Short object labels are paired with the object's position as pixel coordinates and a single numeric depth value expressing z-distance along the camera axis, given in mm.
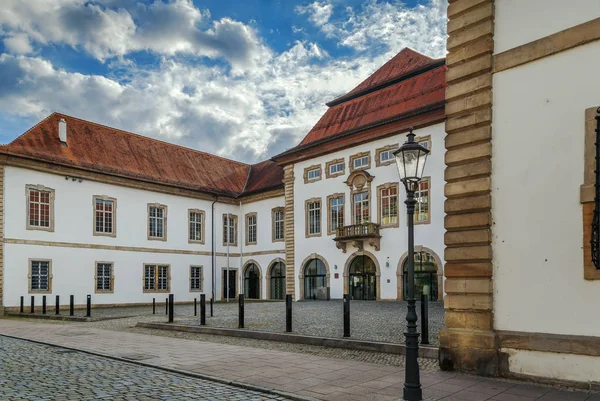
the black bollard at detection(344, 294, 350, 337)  12641
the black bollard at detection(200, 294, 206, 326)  16516
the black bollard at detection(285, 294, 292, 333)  13914
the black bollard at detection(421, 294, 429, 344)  11338
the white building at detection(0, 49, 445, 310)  27953
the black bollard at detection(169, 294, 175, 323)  17600
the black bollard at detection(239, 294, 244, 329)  15276
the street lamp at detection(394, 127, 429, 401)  6945
